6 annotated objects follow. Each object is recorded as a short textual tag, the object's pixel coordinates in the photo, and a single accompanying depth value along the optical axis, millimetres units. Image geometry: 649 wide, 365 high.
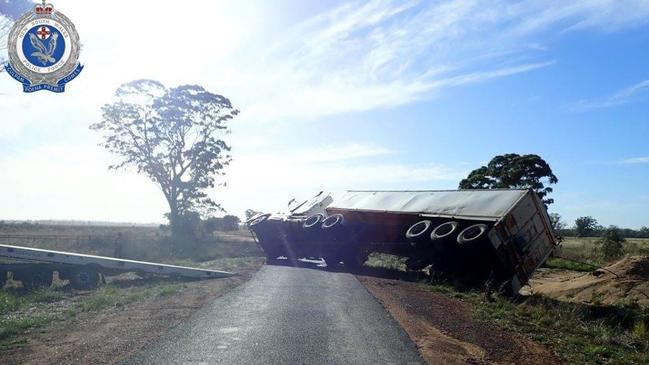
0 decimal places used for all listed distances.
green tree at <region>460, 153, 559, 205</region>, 38656
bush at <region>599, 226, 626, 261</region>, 26625
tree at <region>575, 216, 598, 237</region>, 50688
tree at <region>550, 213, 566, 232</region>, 48125
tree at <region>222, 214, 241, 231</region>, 69562
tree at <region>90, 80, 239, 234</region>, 38625
